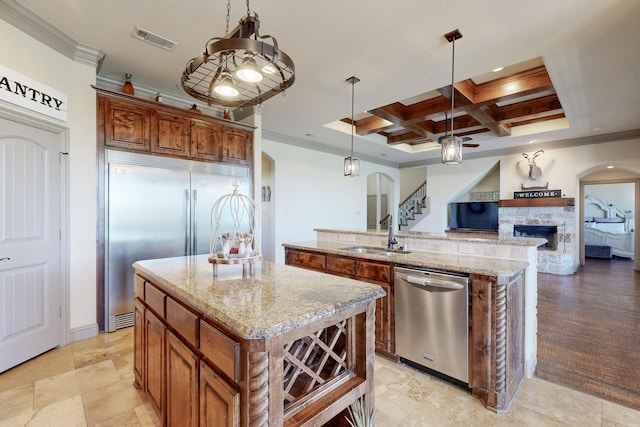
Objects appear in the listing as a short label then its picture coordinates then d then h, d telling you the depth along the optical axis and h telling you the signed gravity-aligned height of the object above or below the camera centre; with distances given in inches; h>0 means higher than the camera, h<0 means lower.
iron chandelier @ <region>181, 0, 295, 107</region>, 51.7 +29.9
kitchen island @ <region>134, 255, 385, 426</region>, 40.4 -22.6
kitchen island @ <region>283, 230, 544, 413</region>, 76.6 -22.7
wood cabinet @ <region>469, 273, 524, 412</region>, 76.1 -34.0
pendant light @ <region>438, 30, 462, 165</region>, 104.0 +23.1
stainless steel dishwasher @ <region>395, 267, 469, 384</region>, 82.3 -32.3
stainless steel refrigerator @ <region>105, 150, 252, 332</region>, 123.4 -0.4
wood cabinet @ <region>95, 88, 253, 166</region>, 122.5 +39.1
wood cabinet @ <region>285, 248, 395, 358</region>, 99.0 -24.0
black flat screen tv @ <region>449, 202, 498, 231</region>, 313.9 -3.7
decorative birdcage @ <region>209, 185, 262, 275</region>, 64.7 -8.8
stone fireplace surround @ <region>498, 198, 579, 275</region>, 239.6 -8.5
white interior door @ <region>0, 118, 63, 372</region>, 93.1 -10.4
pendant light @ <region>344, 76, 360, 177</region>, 148.2 +23.6
